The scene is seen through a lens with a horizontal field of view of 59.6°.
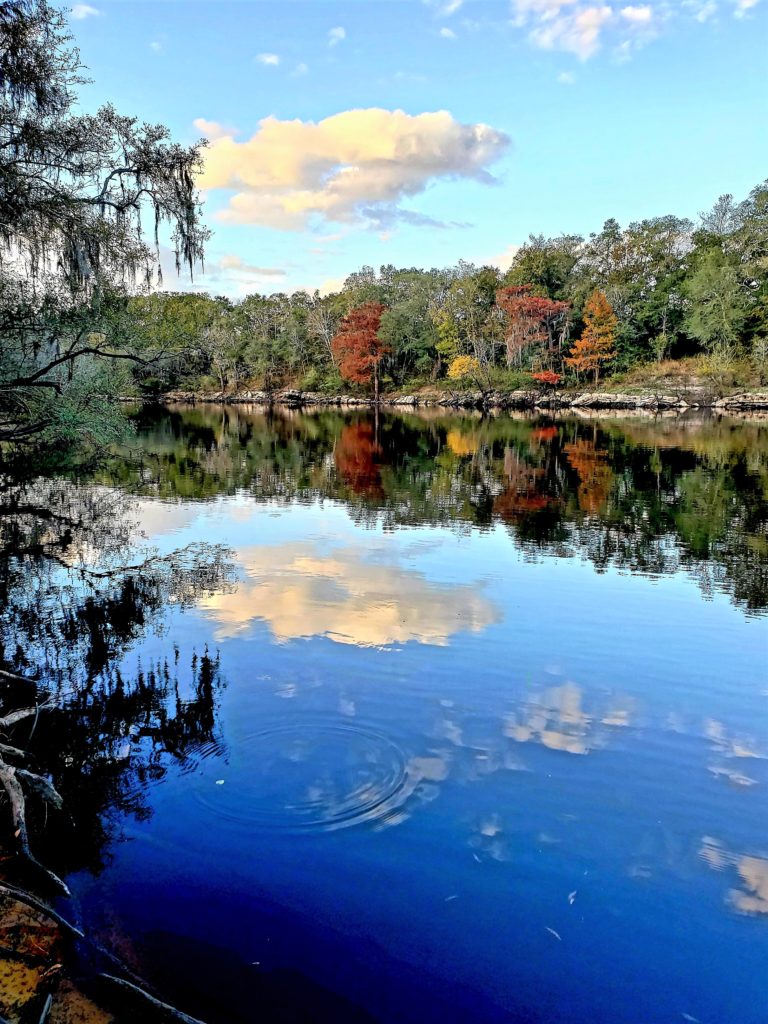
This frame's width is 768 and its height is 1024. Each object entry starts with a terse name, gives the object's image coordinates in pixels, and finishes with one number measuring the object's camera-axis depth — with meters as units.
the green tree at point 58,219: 13.13
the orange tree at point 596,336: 70.50
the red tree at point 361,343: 78.81
